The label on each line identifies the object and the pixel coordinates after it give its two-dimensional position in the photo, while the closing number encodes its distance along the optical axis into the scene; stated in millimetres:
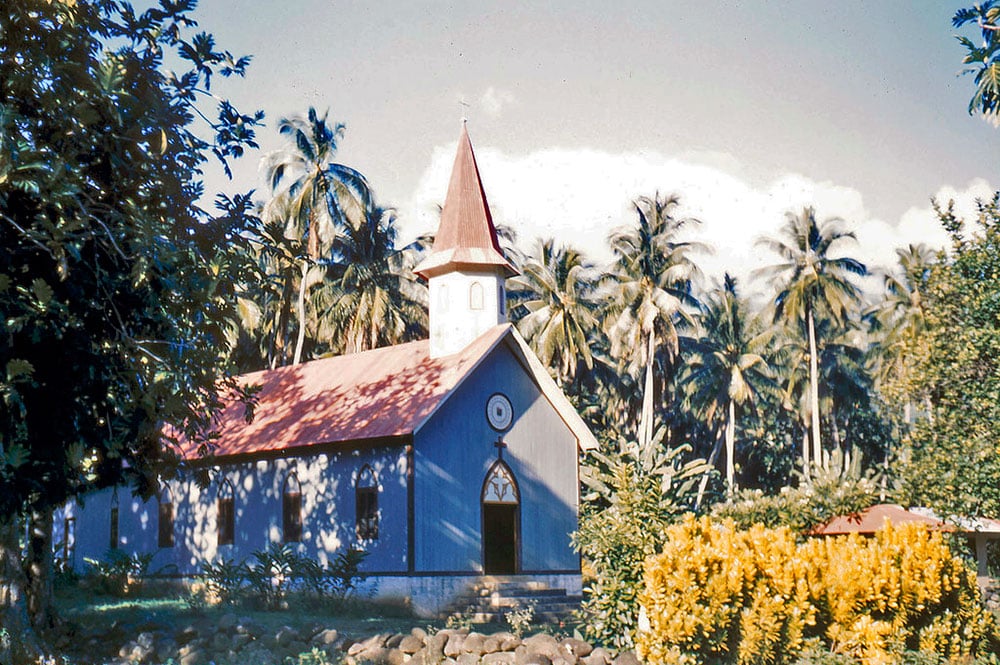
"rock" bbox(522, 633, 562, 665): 16953
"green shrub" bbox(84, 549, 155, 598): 28953
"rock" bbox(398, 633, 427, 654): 17648
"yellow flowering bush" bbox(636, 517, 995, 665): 15945
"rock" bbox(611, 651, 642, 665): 16531
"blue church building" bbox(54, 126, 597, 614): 26516
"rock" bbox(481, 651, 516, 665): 16672
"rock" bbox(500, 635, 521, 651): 17394
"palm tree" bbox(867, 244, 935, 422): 54938
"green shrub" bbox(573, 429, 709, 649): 17281
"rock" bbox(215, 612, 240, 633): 18453
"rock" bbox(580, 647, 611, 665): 16672
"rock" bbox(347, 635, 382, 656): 17531
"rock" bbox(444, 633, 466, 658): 17453
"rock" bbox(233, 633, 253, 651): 17828
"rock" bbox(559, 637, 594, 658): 16906
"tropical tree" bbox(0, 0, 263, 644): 13352
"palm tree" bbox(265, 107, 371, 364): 45938
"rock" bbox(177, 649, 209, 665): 17203
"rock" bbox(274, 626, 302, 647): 17828
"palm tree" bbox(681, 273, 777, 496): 58031
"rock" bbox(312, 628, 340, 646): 18016
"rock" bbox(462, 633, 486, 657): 17312
